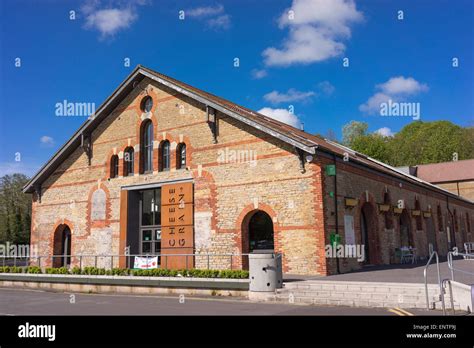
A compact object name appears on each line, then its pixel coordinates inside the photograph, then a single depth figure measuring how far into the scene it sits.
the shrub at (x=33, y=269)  20.54
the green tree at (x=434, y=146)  61.97
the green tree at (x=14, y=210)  43.97
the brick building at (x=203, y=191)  16.91
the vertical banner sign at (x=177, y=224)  19.58
